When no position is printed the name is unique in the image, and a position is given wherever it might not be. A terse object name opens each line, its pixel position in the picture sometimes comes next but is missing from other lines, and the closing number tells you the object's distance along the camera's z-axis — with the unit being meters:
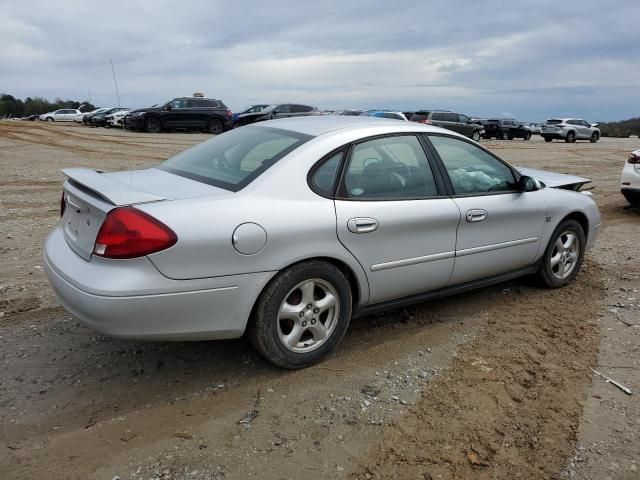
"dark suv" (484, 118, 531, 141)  35.06
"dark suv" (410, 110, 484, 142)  29.20
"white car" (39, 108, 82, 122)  46.88
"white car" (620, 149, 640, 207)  8.07
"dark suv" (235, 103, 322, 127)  27.03
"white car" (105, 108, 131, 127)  34.19
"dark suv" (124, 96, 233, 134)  26.72
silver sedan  2.80
